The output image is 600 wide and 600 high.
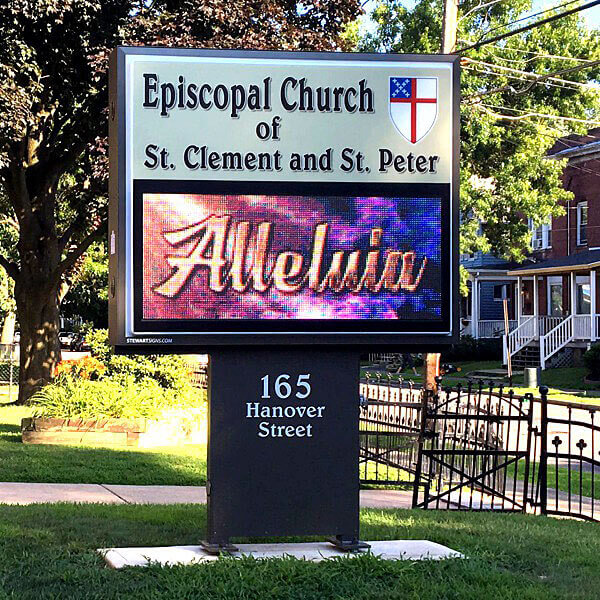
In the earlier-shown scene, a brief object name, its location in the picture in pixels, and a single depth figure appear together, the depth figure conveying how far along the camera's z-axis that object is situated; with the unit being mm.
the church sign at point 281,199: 7070
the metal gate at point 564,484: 10914
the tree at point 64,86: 19141
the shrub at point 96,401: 16344
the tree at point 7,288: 37341
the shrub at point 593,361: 34969
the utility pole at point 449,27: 20656
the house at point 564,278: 41344
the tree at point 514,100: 36156
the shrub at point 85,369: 18812
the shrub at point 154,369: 18531
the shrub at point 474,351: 48125
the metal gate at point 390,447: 14133
